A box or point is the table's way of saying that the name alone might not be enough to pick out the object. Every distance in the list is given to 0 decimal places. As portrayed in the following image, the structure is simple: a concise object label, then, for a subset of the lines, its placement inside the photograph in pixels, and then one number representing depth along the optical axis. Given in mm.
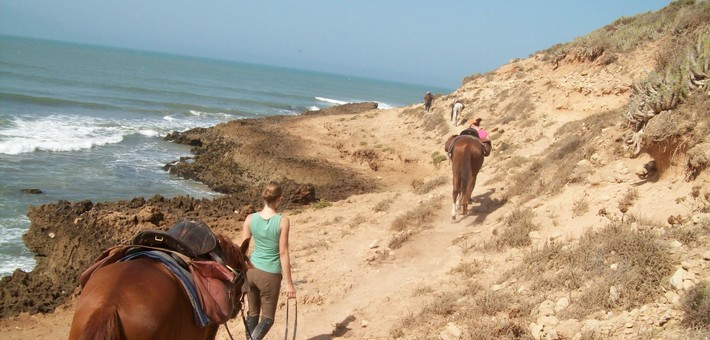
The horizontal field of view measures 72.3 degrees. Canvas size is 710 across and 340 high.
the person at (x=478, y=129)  10529
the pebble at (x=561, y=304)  4934
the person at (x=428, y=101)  27206
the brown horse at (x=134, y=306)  2873
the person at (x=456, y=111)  22531
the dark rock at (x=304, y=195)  15195
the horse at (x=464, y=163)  9672
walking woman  4812
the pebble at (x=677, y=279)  4360
